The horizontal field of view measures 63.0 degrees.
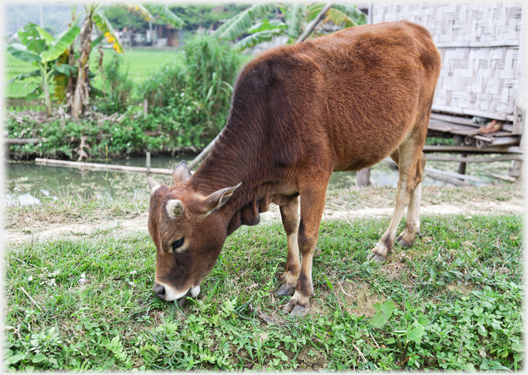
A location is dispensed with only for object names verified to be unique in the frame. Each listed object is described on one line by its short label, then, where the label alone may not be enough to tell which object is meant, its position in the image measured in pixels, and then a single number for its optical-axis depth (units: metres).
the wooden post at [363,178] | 10.67
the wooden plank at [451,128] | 9.35
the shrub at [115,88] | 15.51
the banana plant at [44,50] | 12.58
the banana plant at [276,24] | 14.79
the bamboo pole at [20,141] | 12.80
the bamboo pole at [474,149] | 9.46
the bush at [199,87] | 15.27
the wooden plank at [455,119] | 9.54
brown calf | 3.21
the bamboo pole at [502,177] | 11.45
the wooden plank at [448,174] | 11.76
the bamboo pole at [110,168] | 8.38
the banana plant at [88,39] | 13.01
